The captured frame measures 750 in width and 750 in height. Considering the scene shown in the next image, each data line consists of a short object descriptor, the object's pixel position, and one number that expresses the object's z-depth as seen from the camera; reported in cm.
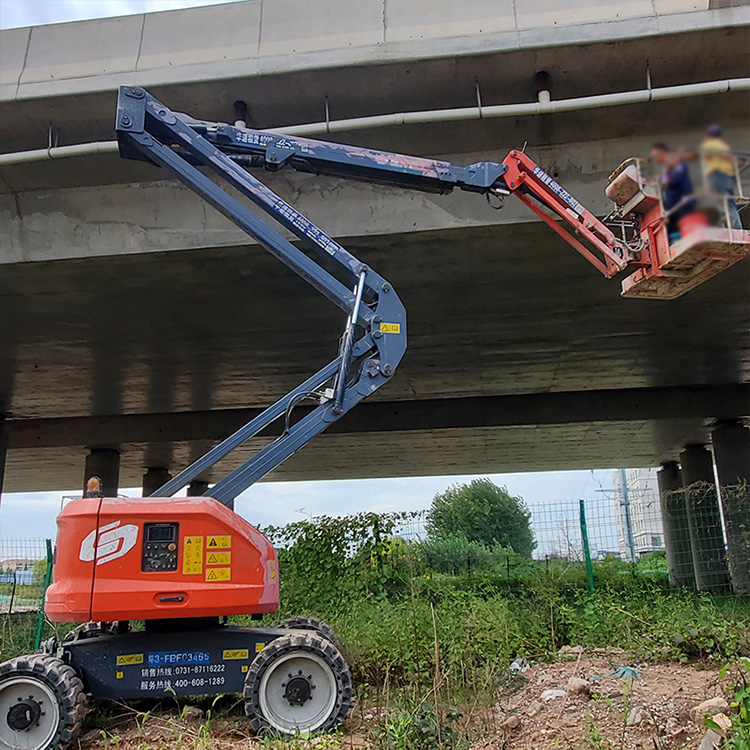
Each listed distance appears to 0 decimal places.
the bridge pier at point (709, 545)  1655
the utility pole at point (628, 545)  1543
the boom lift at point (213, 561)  594
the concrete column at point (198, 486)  2578
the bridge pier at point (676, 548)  1911
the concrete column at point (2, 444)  1808
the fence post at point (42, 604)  1077
